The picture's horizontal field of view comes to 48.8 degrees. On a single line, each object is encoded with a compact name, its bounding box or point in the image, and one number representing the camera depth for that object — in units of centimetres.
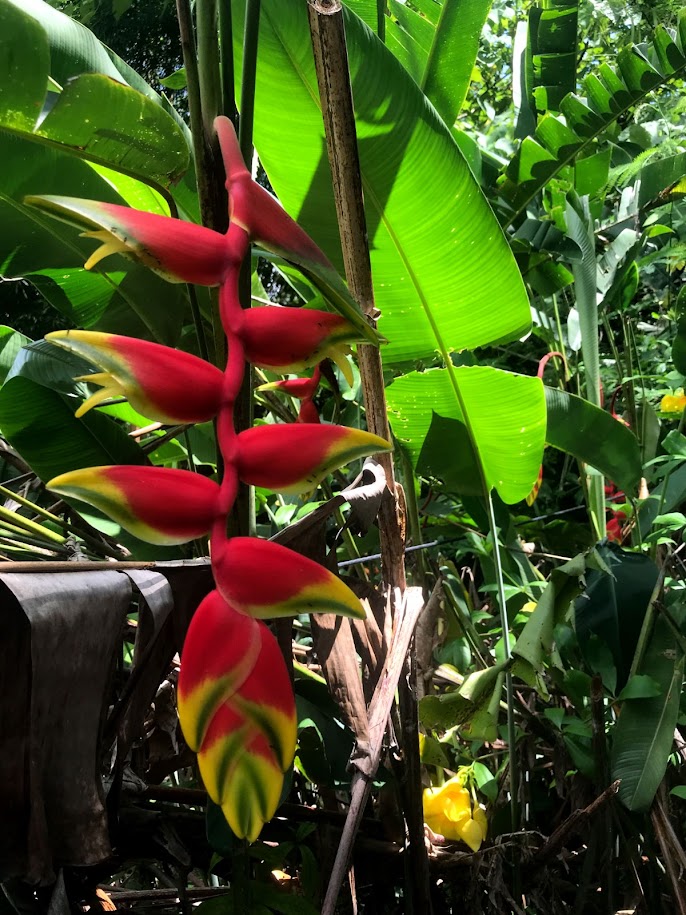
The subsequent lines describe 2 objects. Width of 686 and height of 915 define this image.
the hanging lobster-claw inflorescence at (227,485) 29
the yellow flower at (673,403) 133
